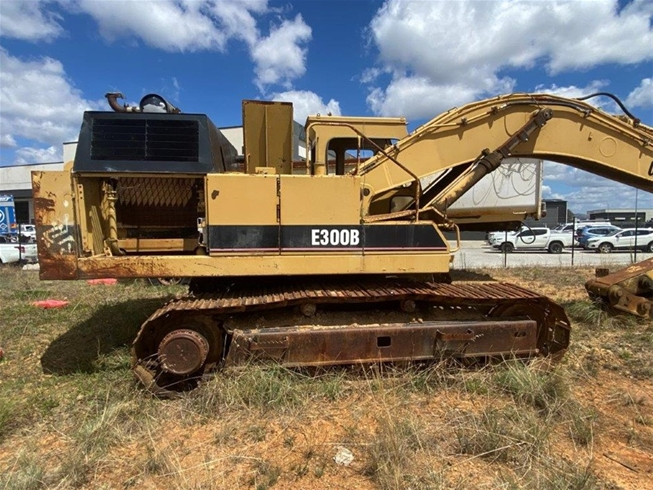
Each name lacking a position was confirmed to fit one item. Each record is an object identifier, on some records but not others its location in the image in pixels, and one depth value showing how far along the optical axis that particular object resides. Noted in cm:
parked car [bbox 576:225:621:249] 2642
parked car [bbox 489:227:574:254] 2561
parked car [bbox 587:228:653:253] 2531
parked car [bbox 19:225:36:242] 2343
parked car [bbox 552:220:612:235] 2662
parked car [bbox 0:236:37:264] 1647
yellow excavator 412
